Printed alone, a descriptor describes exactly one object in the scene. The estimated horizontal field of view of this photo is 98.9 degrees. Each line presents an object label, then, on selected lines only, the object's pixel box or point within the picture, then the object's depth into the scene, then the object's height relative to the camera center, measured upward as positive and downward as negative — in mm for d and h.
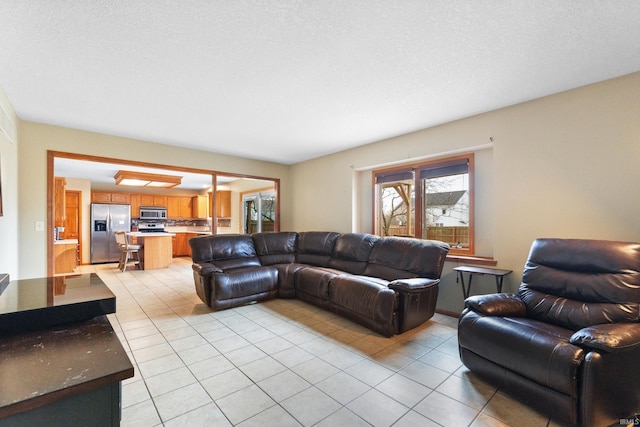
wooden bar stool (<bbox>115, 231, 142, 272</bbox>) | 6348 -702
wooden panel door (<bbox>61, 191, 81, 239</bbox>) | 7320 +82
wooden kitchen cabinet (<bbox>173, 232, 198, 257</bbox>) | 8766 -869
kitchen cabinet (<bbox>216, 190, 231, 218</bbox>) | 8531 +367
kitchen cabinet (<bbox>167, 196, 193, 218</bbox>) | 9031 +341
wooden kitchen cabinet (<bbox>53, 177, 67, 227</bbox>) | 6321 +402
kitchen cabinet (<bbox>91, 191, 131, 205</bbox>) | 7859 +599
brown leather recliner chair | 1587 -815
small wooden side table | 2812 -605
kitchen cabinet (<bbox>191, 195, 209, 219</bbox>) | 9172 +364
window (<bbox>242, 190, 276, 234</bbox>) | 6718 +131
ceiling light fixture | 6357 +939
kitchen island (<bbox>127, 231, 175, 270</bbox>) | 6532 -798
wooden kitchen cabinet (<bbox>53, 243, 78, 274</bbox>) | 5543 -812
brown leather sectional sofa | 2914 -777
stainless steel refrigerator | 7344 -302
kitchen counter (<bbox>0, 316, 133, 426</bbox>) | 704 -455
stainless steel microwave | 8375 +165
